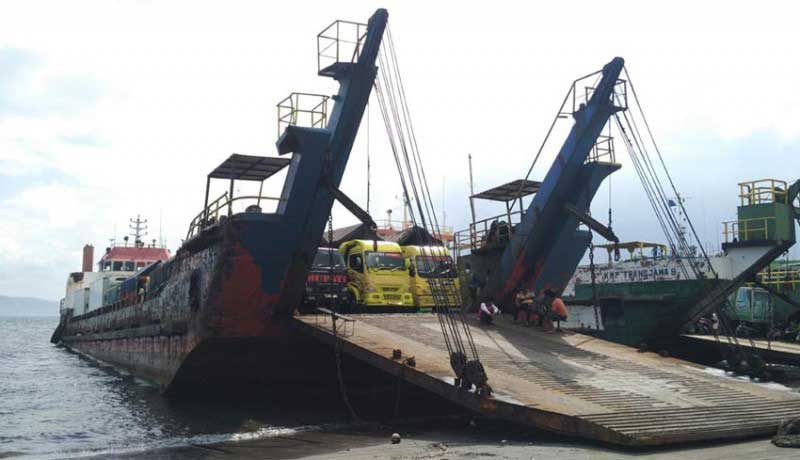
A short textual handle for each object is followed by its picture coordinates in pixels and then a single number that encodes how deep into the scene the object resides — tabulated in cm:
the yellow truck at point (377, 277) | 1811
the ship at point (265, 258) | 1441
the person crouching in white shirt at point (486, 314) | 1614
